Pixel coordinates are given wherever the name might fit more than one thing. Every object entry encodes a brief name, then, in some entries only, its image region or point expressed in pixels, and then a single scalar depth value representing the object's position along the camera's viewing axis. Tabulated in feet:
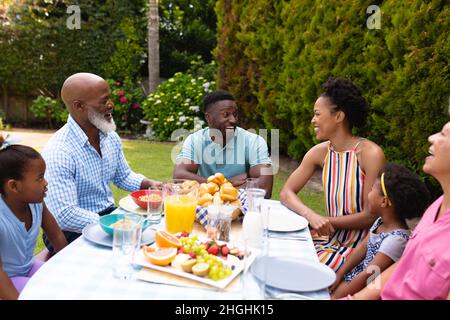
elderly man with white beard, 9.96
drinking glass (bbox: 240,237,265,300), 6.07
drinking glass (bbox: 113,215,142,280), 6.46
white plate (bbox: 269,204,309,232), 9.02
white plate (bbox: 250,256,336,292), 6.45
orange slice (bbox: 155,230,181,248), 7.13
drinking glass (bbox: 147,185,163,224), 8.66
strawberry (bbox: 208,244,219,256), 7.08
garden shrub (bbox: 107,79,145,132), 39.78
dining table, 6.05
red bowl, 8.67
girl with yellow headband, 8.20
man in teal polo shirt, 13.42
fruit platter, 6.41
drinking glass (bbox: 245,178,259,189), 9.04
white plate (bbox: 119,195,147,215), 9.55
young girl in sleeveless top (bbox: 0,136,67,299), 8.47
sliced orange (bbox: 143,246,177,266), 6.68
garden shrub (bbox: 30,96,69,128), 40.63
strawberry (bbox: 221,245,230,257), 7.12
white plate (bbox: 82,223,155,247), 7.72
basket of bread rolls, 9.07
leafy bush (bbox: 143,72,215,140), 36.68
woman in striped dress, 10.28
